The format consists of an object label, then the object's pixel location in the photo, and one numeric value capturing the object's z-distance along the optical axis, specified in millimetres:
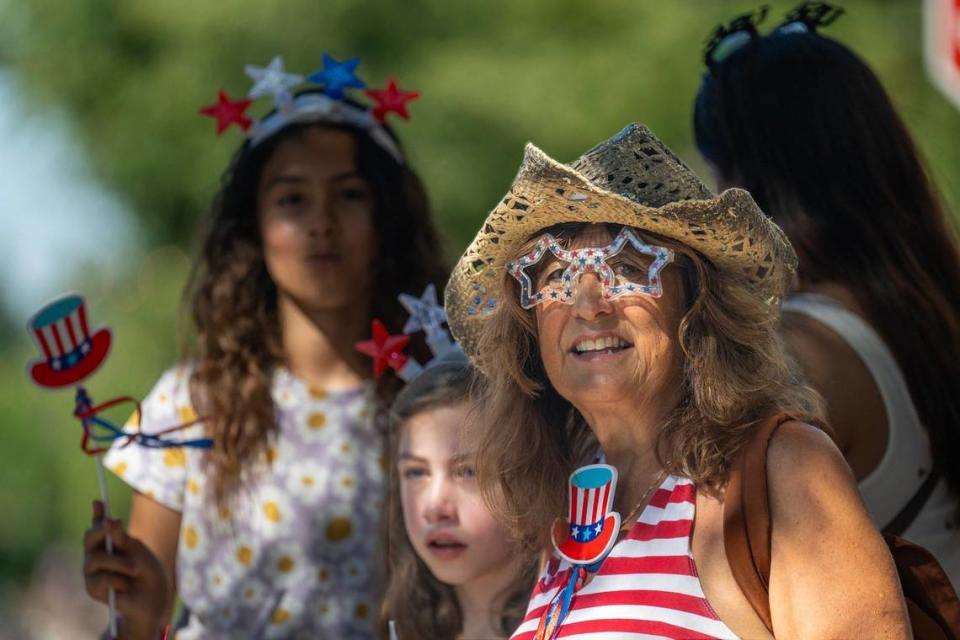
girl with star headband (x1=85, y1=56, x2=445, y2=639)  7289
